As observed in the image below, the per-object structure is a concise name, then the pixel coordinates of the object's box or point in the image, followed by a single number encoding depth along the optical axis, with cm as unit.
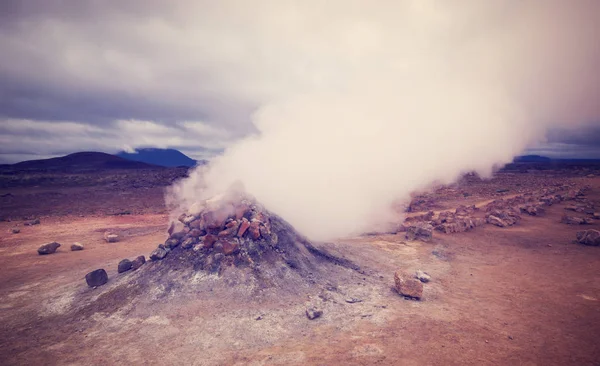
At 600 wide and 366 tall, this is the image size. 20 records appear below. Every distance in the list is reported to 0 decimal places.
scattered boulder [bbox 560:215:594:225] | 1780
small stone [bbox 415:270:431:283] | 1034
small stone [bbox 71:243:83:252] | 1509
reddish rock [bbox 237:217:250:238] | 1011
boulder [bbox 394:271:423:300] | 900
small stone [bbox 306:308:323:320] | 788
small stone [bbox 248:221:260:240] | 1016
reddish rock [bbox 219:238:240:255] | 970
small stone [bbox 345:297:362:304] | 881
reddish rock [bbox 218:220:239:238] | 1000
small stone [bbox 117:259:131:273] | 1038
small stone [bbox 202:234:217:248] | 988
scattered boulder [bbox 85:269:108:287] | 970
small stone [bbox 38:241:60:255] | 1438
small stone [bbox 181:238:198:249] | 1008
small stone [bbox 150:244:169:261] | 1006
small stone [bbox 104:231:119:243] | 1673
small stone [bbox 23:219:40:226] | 2135
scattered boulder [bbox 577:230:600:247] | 1365
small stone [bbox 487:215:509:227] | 1809
